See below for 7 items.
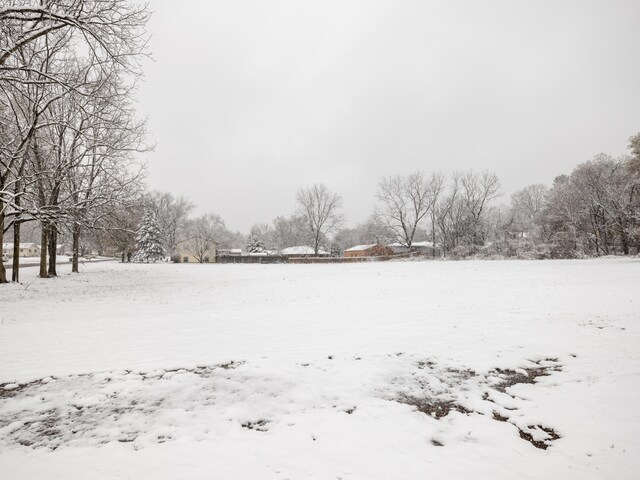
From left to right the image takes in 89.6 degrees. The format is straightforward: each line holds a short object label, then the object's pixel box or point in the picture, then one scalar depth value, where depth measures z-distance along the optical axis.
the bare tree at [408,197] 55.28
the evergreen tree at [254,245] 76.12
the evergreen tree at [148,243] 52.94
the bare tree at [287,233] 88.12
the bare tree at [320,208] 66.75
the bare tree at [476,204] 49.78
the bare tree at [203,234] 64.19
